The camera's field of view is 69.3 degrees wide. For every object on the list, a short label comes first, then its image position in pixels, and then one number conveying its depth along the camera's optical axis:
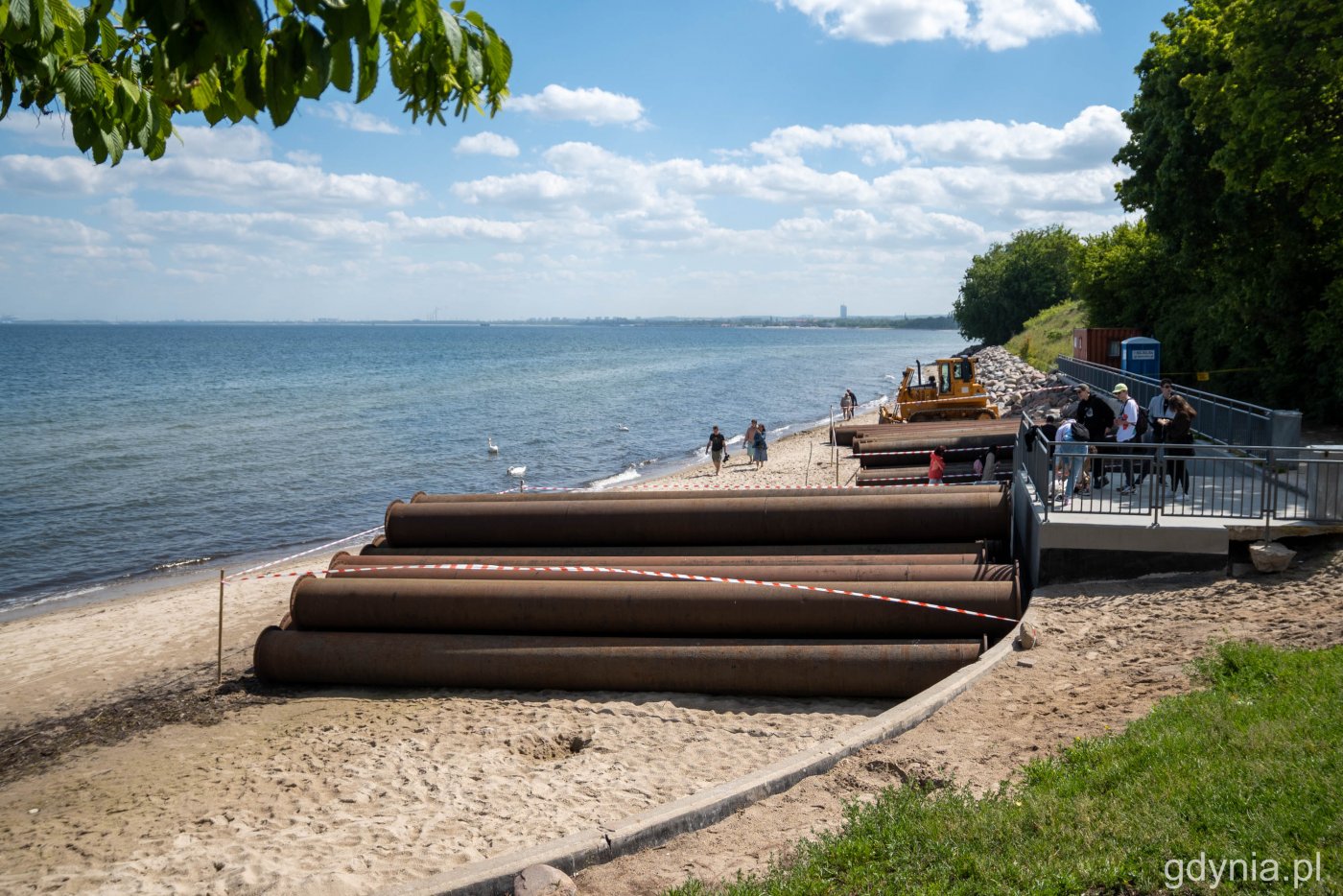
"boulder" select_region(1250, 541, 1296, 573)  10.16
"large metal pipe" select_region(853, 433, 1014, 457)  22.20
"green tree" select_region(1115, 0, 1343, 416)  17.89
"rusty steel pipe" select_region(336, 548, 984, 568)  11.40
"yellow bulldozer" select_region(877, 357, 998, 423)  28.95
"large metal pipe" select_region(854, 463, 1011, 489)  20.25
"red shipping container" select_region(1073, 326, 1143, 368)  34.75
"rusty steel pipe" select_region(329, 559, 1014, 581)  10.85
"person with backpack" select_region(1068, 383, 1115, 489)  13.94
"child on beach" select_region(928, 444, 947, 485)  18.72
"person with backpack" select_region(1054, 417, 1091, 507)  11.56
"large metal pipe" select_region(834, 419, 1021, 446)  24.22
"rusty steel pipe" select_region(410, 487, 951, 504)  12.86
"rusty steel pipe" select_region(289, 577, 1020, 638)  10.27
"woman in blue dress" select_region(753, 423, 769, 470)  31.05
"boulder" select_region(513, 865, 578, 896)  5.83
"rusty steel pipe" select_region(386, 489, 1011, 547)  12.12
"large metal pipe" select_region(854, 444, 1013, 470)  21.48
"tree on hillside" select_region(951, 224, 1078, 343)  87.62
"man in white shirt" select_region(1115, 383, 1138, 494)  13.56
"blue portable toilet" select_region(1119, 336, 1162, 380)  25.97
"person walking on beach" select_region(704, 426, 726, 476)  30.38
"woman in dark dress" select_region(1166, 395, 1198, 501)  13.16
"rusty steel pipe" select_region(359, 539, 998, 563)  11.94
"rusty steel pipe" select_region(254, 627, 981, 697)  9.80
